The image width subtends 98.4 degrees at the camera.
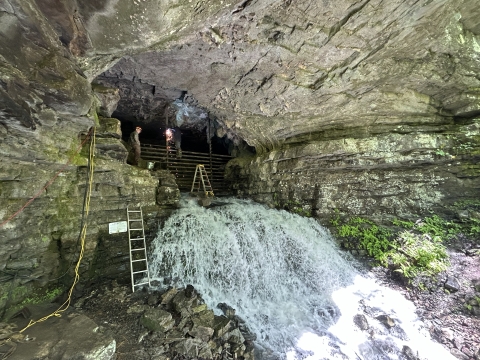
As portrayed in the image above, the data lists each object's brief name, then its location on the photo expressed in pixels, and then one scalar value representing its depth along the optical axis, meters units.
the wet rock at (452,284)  5.07
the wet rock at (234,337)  3.83
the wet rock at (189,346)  3.36
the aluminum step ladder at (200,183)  8.91
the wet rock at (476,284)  4.93
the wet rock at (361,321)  4.68
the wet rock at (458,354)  3.95
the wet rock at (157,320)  3.61
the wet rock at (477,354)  3.87
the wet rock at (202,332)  3.64
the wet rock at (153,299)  4.20
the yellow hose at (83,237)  4.04
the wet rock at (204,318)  3.88
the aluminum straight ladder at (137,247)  5.00
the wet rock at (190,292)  4.39
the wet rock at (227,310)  4.42
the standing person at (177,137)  11.98
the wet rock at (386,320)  4.68
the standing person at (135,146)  8.34
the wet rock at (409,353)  4.04
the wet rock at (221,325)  3.86
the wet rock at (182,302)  3.99
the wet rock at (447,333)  4.31
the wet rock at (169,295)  4.24
